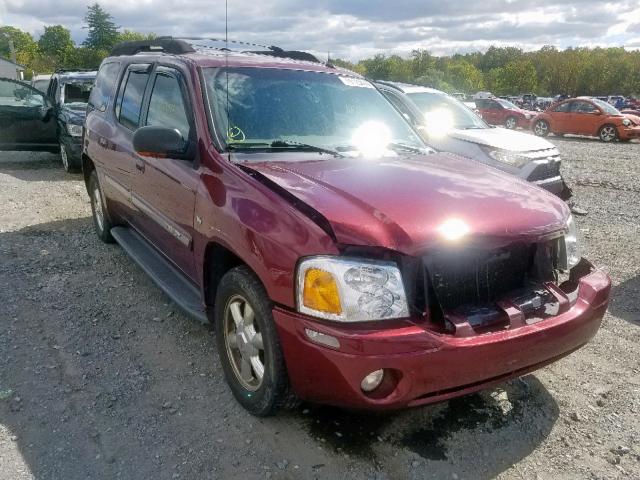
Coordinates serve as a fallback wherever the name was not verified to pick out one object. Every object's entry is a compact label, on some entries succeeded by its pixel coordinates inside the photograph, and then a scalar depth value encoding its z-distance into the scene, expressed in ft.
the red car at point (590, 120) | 61.05
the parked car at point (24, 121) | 32.89
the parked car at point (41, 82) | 49.66
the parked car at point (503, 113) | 76.48
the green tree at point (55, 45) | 301.02
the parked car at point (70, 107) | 30.58
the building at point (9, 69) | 195.51
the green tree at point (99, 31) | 299.58
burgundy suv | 7.74
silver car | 24.88
